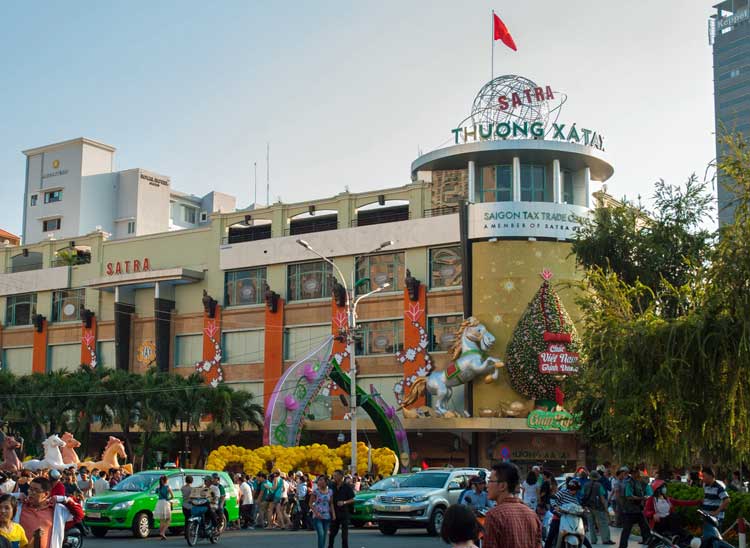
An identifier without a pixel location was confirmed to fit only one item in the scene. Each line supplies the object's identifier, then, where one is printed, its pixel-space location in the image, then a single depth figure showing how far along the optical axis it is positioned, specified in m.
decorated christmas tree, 50.44
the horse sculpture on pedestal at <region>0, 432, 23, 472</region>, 25.27
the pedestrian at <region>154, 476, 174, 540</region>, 25.30
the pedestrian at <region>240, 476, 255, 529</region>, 31.66
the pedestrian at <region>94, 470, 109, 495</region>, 29.69
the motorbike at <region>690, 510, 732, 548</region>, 15.56
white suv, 26.31
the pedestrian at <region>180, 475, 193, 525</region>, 24.05
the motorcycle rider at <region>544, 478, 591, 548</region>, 17.22
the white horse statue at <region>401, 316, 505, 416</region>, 51.16
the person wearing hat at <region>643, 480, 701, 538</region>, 17.19
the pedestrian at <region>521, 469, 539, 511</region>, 23.67
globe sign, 54.84
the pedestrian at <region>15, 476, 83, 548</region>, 10.80
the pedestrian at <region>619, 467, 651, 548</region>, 20.75
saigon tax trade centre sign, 52.62
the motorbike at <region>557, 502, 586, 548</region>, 17.11
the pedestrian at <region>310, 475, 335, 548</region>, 20.27
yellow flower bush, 39.97
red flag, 56.59
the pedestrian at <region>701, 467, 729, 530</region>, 17.78
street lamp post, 36.66
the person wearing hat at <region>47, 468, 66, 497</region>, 13.65
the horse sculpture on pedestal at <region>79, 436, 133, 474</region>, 37.69
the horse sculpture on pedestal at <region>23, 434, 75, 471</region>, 30.95
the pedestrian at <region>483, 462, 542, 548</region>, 8.17
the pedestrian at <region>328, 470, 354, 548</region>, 20.39
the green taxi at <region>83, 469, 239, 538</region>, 25.08
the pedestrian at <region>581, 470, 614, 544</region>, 23.80
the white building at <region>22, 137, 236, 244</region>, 82.50
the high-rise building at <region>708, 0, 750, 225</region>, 175.38
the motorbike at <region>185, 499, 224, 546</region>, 22.92
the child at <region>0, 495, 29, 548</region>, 9.62
